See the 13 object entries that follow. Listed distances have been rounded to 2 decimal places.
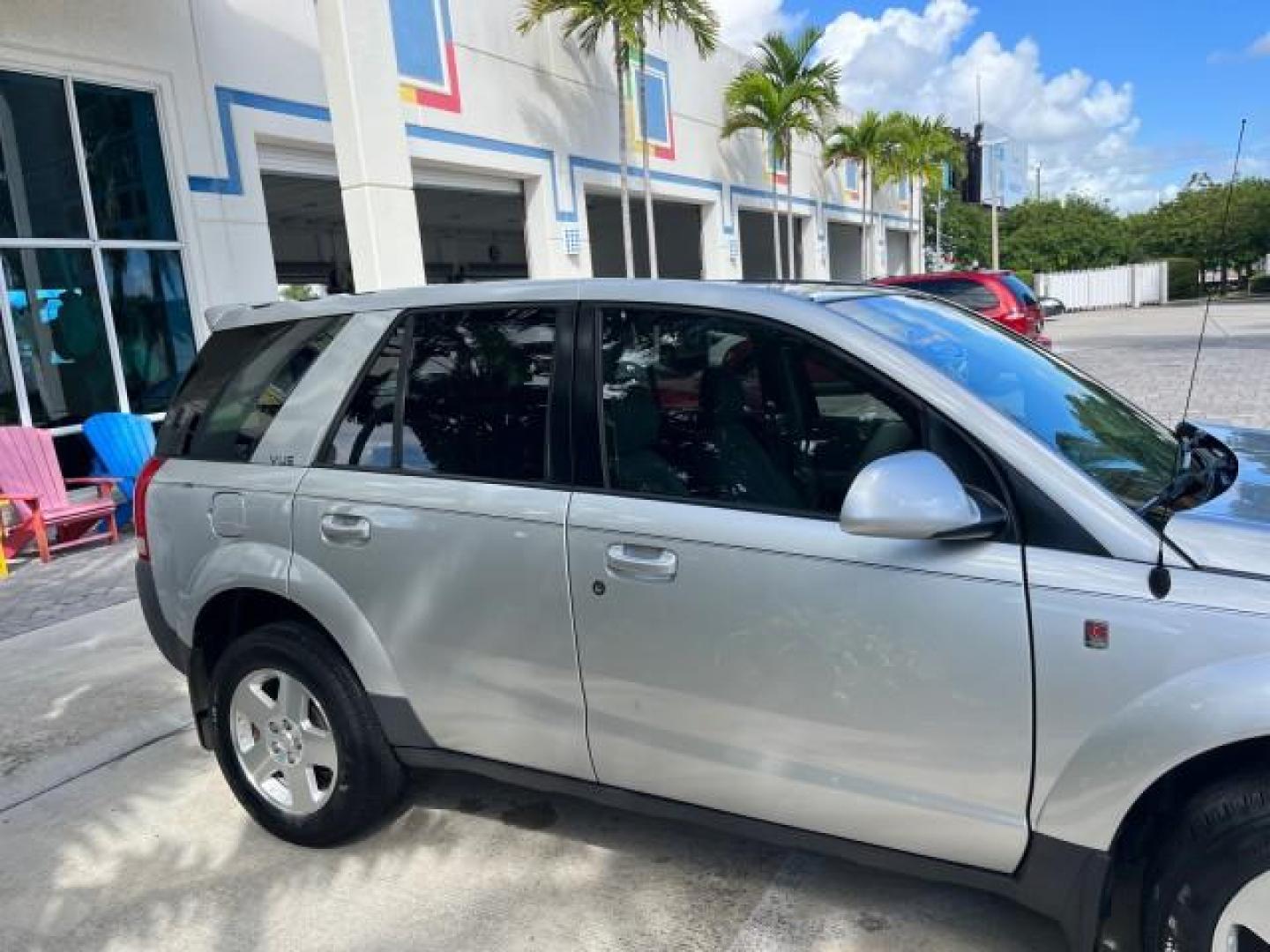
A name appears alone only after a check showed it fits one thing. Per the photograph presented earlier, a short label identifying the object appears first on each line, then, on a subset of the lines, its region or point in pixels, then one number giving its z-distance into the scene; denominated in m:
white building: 8.38
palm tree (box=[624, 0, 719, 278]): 13.62
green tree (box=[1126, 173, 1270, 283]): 40.16
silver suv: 1.91
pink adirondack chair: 7.27
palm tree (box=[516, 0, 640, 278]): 13.20
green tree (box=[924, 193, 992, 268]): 56.34
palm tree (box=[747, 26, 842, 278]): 18.98
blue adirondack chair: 8.39
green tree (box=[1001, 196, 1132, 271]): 51.12
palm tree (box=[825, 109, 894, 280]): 24.52
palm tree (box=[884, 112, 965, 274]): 25.73
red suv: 12.09
